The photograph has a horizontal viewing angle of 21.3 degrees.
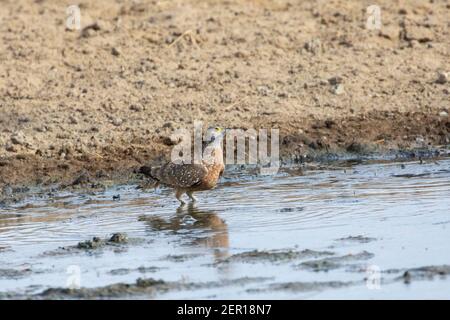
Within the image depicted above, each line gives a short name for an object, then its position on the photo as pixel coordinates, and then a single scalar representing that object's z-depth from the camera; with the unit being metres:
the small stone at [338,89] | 15.13
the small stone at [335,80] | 15.29
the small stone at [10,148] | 13.33
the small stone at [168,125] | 14.10
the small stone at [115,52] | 15.52
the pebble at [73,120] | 14.12
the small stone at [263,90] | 15.06
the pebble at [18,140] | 13.41
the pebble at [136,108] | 14.52
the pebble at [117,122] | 14.12
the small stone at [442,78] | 15.52
